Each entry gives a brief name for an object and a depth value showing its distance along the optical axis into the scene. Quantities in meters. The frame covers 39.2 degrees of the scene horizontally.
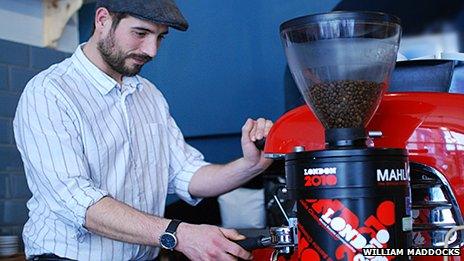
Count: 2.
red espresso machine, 0.86
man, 1.28
